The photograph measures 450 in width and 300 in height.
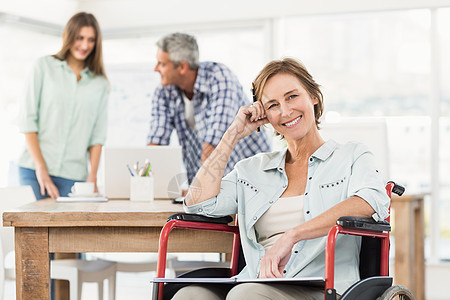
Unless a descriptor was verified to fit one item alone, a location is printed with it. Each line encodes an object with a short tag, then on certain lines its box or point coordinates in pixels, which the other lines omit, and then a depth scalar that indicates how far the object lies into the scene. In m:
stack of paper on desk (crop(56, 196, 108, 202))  2.70
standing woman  3.41
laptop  2.84
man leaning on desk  3.19
